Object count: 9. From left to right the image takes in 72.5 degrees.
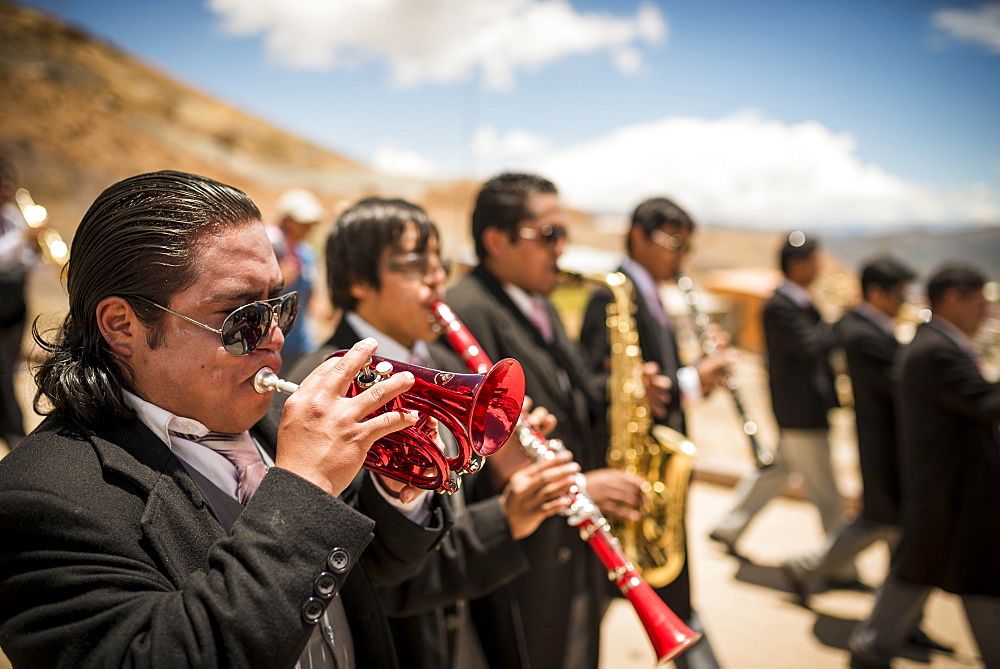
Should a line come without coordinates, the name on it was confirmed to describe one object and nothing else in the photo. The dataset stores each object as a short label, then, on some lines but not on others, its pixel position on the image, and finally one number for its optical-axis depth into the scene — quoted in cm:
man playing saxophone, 317
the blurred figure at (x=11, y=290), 452
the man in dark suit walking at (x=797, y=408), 511
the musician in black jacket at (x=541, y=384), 254
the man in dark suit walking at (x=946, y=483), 329
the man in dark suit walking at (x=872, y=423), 429
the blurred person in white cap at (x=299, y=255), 558
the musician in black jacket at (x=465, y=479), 197
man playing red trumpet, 103
